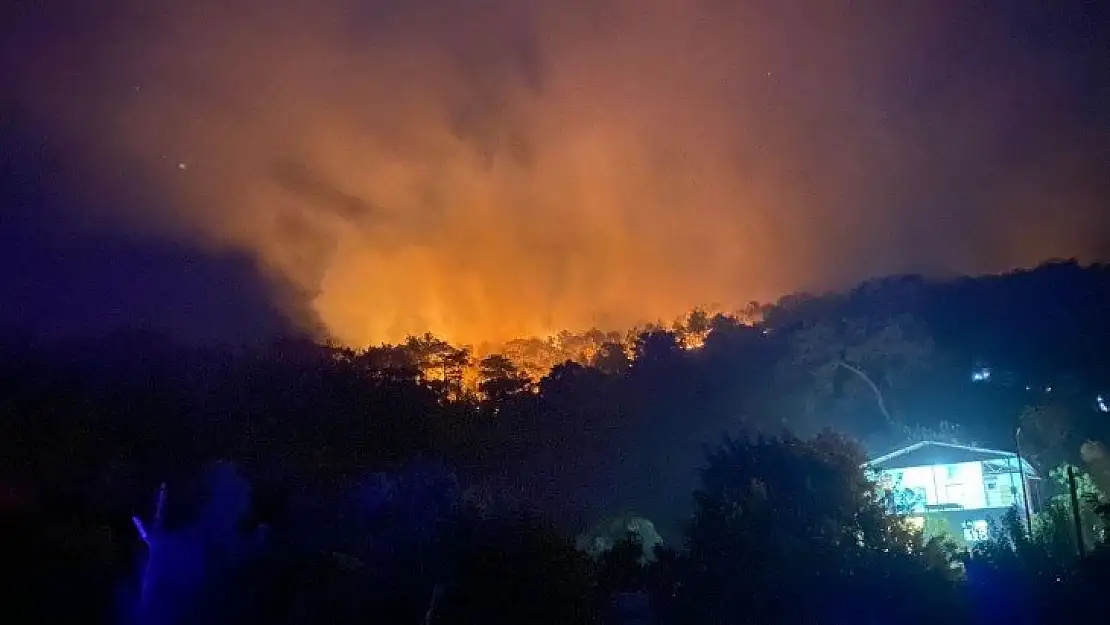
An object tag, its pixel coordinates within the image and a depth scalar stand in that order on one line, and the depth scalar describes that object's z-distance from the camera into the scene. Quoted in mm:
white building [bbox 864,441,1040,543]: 31312
